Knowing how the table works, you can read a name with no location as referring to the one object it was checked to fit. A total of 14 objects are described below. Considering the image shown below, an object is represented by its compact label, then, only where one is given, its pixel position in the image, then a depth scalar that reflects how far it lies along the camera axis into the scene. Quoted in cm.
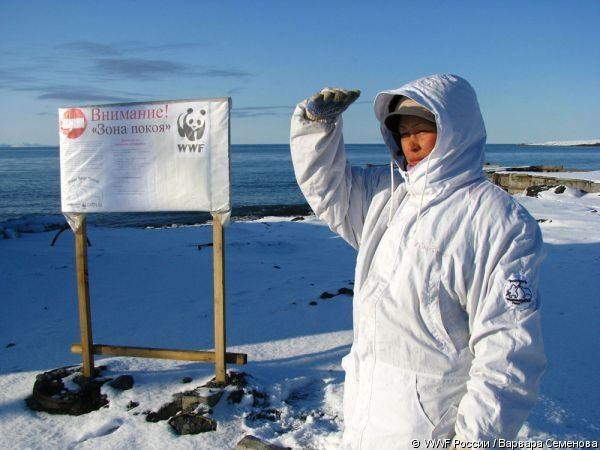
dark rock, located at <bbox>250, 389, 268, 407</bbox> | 418
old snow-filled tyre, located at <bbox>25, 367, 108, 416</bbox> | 418
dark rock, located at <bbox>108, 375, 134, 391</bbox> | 441
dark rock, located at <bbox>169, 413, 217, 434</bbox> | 380
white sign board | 408
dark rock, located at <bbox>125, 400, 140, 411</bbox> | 411
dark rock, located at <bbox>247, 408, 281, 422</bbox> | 397
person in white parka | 175
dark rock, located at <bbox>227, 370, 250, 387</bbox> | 433
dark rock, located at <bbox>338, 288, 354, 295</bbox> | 730
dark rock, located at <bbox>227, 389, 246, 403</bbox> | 414
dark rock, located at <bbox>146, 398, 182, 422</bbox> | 398
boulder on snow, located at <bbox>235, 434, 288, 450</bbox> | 349
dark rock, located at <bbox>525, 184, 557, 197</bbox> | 2140
